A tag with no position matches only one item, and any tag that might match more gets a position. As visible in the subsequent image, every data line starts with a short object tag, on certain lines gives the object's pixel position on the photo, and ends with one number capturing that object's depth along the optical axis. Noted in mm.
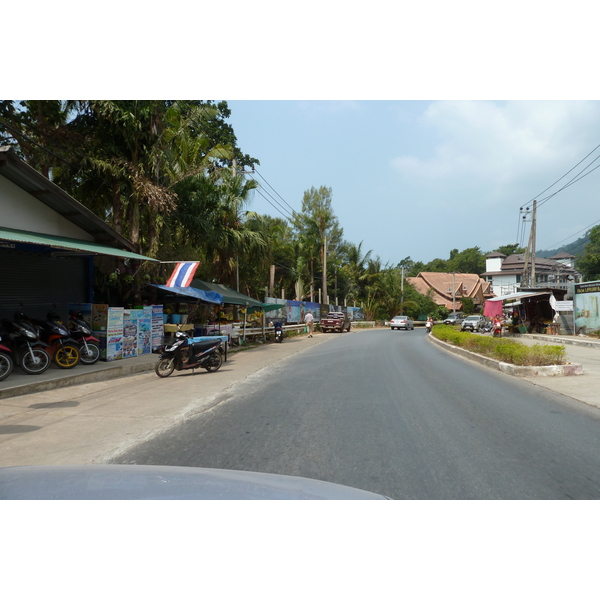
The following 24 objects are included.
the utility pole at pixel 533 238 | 33875
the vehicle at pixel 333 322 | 35312
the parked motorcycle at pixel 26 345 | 10070
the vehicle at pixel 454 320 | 49488
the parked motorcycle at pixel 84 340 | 11875
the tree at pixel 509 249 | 113975
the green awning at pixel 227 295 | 19281
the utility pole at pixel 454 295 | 61469
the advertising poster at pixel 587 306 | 24688
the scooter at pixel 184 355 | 11375
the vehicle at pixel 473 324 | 39938
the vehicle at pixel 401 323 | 43219
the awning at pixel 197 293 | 15773
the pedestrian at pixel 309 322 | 29980
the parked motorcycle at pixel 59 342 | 11125
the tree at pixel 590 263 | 56625
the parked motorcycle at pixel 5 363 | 9312
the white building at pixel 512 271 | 72938
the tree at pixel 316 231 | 42156
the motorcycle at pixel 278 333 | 24172
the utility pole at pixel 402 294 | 56219
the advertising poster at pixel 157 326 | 15352
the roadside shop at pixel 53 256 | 11719
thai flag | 15875
